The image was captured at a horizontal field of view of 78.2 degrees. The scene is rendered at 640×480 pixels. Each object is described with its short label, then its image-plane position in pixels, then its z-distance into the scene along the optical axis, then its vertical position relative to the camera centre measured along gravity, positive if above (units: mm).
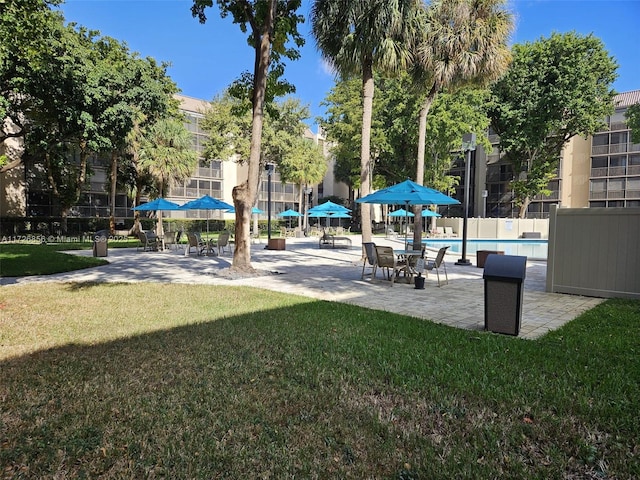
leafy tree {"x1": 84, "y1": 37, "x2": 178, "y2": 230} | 20328 +7600
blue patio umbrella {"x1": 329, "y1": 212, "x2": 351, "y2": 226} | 23684 +871
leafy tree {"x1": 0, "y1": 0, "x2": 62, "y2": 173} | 8898 +5159
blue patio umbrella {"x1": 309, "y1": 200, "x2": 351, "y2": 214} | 22922 +1163
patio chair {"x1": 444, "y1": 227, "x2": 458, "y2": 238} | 35578 -248
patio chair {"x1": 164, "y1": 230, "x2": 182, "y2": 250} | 18939 -667
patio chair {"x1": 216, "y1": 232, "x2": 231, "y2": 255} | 16391 -572
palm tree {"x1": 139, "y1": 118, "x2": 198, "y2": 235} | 25219 +4681
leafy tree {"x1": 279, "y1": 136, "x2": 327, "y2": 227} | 31141 +5149
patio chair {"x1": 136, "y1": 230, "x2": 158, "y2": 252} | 17891 -748
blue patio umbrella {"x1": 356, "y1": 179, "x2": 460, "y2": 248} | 10219 +893
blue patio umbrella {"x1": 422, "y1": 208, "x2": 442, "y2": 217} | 32188 +1403
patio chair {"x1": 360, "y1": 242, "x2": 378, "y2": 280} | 10352 -687
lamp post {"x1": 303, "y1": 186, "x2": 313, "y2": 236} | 34719 +419
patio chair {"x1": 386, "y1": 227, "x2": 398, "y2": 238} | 37153 -370
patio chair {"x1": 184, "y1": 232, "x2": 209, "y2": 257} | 16359 -730
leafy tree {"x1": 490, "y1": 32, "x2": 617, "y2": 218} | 31672 +11416
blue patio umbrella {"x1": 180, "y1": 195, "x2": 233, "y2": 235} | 17359 +977
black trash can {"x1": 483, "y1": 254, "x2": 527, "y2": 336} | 5406 -839
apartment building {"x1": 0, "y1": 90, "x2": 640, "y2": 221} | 37594 +5533
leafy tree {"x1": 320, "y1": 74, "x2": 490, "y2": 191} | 27547 +7831
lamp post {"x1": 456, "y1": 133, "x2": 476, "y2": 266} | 13897 +1656
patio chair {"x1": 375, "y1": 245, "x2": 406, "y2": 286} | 9742 -758
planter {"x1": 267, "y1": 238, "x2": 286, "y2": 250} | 19797 -845
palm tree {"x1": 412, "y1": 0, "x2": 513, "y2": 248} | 14211 +6932
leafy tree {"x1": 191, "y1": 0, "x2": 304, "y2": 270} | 11102 +4714
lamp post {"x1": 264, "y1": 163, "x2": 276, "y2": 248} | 20794 +2454
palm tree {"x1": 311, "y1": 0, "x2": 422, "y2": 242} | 12695 +6427
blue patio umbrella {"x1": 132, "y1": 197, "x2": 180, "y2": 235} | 19055 +954
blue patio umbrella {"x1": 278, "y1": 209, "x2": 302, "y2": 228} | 32062 +1153
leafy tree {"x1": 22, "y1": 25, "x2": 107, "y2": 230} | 17906 +5894
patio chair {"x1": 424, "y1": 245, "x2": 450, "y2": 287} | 9864 -847
